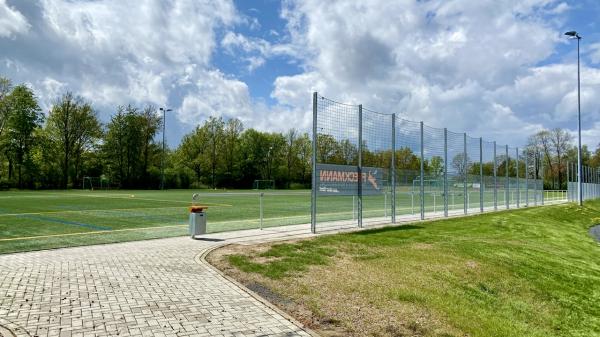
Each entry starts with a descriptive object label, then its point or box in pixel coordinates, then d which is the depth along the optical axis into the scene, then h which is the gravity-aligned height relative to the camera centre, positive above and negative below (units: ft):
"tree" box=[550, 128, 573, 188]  248.11 +18.23
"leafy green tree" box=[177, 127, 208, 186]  232.32 +15.90
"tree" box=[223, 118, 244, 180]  235.61 +18.59
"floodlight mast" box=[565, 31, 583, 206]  109.60 +15.46
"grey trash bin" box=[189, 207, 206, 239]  35.58 -3.52
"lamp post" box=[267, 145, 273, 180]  243.77 +9.71
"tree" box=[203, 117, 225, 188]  231.05 +21.91
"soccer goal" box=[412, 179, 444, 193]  55.95 -0.80
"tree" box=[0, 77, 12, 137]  173.88 +28.10
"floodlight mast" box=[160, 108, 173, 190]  191.09 +0.34
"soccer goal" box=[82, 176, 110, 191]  185.37 -1.58
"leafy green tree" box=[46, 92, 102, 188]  188.24 +21.77
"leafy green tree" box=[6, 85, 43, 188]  171.83 +22.00
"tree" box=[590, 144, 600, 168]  256.93 +11.43
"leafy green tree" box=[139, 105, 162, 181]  212.31 +25.13
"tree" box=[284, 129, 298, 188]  241.55 +15.98
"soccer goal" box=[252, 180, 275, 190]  224.96 -2.97
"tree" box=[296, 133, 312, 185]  210.79 +12.36
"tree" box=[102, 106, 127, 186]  200.34 +14.03
